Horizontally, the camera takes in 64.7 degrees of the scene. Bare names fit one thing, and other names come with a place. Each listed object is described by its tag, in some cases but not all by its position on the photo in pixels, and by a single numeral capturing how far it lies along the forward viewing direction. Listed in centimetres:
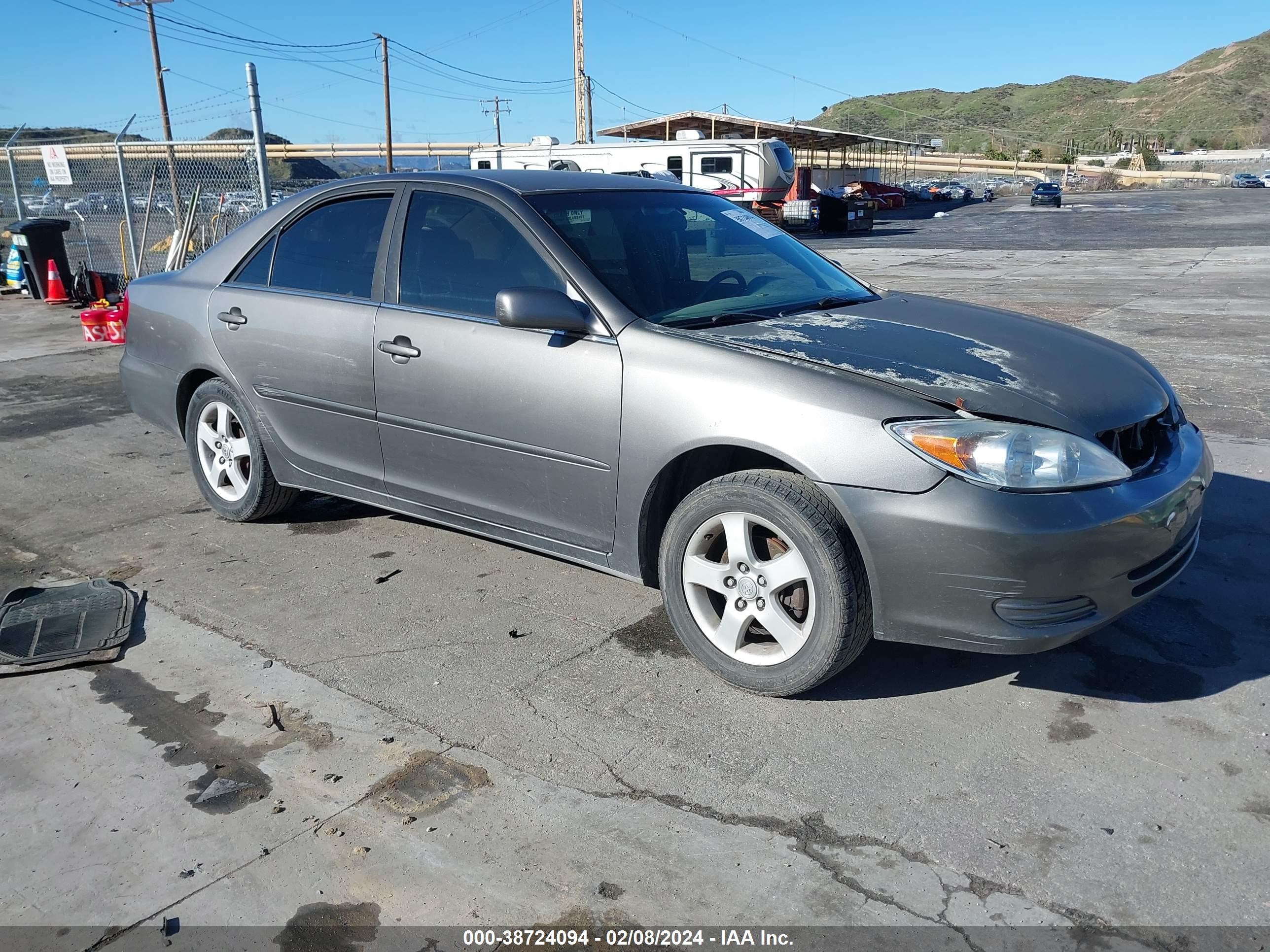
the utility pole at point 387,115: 4500
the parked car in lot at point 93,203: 1548
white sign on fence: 1441
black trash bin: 1379
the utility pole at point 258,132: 991
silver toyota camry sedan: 293
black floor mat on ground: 370
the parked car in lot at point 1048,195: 4644
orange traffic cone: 1375
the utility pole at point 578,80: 4031
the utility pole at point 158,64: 3087
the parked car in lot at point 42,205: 1736
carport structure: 4588
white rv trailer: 2936
